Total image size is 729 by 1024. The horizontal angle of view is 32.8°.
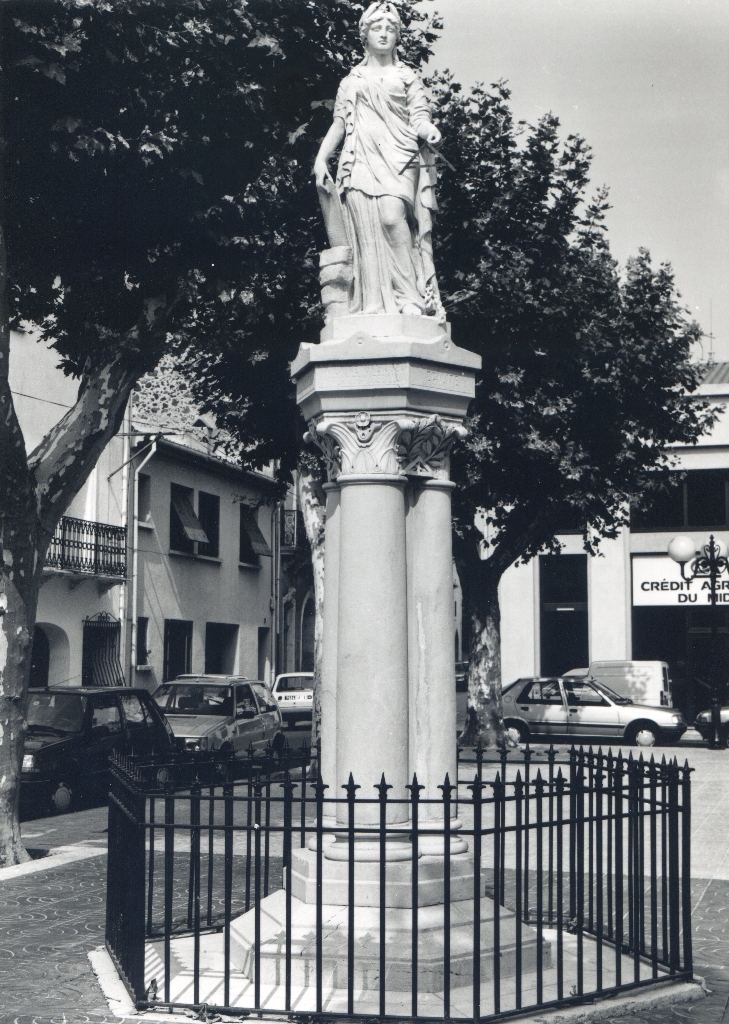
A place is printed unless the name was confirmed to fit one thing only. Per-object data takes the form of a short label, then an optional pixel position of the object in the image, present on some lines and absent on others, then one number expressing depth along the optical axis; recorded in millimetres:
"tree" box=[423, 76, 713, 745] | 19609
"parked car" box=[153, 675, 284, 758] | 19016
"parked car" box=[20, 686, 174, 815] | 15117
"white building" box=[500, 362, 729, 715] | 35531
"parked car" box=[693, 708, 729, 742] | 28078
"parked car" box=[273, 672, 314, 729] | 32719
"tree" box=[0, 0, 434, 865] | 11930
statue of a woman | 7277
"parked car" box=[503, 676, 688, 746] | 28062
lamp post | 25062
